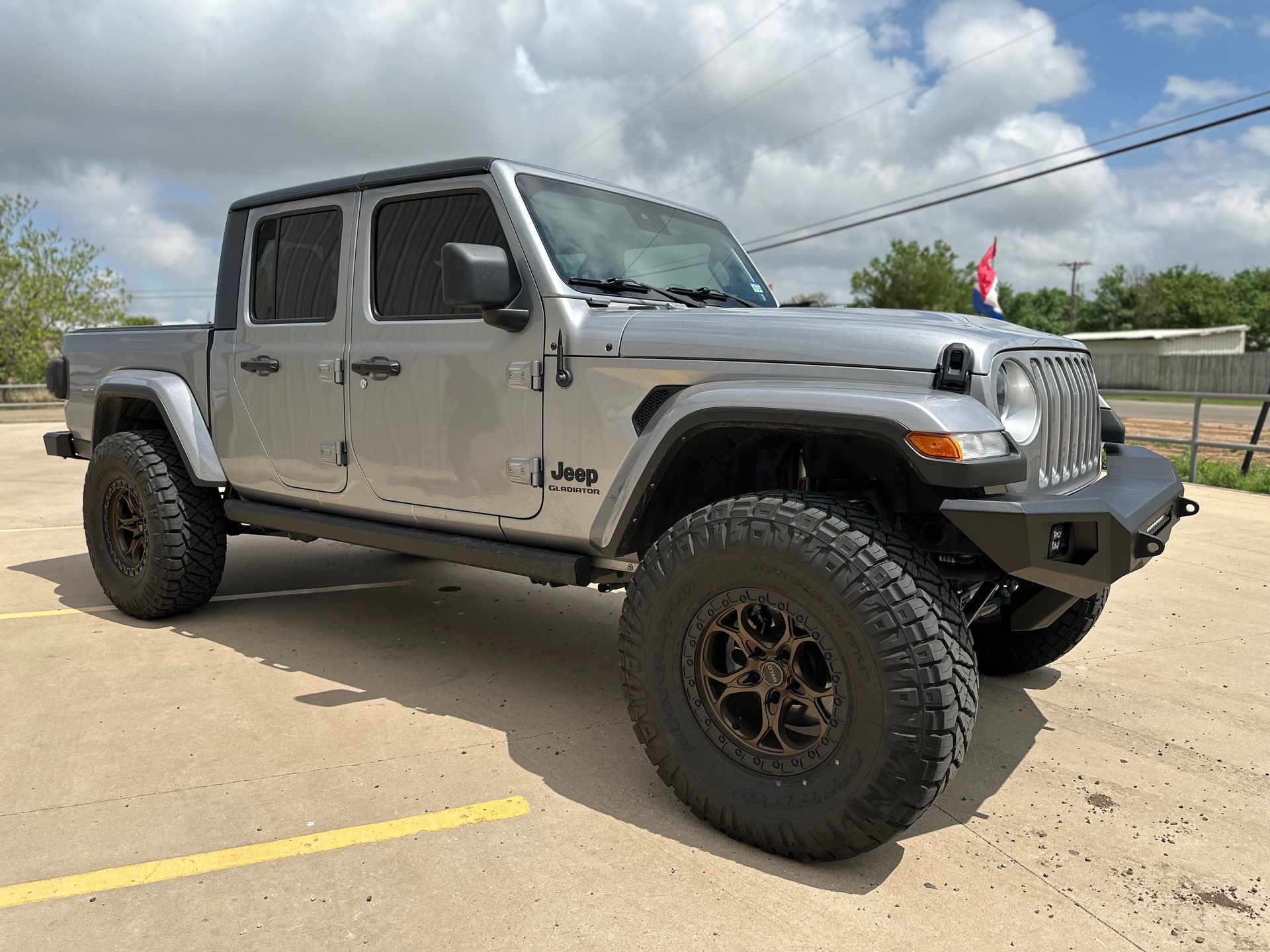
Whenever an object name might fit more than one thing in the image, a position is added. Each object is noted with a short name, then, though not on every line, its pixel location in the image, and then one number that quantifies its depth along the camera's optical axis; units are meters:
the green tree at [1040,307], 89.41
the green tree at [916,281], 50.62
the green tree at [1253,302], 62.56
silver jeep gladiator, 2.52
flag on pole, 18.33
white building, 51.50
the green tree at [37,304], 32.81
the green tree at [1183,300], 67.12
